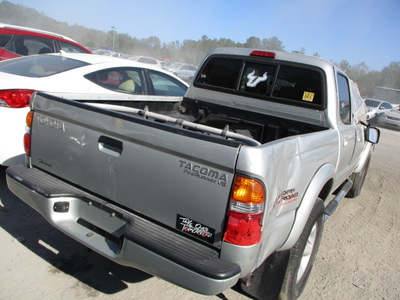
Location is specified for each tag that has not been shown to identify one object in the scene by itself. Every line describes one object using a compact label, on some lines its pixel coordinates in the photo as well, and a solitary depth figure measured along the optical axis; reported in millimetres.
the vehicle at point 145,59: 26239
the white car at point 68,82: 3588
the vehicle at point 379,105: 20153
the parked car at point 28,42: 6816
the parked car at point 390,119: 16672
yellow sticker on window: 3420
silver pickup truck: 1847
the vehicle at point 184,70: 27025
